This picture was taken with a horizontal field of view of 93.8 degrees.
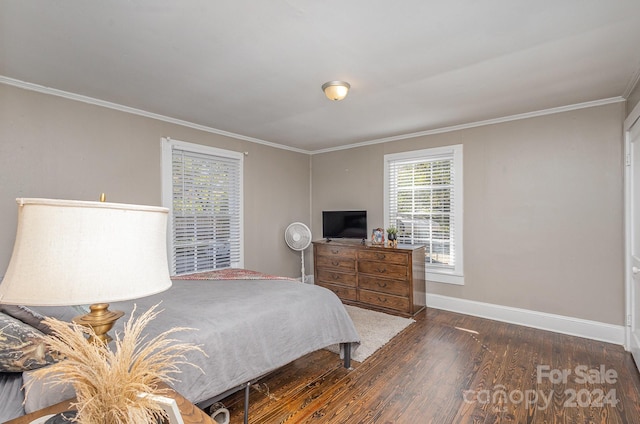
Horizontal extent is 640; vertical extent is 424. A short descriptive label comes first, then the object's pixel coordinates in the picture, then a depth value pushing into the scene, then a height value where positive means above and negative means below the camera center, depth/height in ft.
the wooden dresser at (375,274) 12.41 -2.86
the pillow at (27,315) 4.50 -1.61
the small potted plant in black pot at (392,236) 13.41 -1.16
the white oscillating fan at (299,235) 15.25 -1.22
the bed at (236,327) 5.14 -2.33
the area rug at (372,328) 9.50 -4.37
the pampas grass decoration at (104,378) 2.56 -1.49
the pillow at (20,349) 3.72 -1.72
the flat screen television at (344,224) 15.20 -0.70
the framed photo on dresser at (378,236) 14.08 -1.21
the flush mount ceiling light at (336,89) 8.38 +3.45
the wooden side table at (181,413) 3.04 -2.12
